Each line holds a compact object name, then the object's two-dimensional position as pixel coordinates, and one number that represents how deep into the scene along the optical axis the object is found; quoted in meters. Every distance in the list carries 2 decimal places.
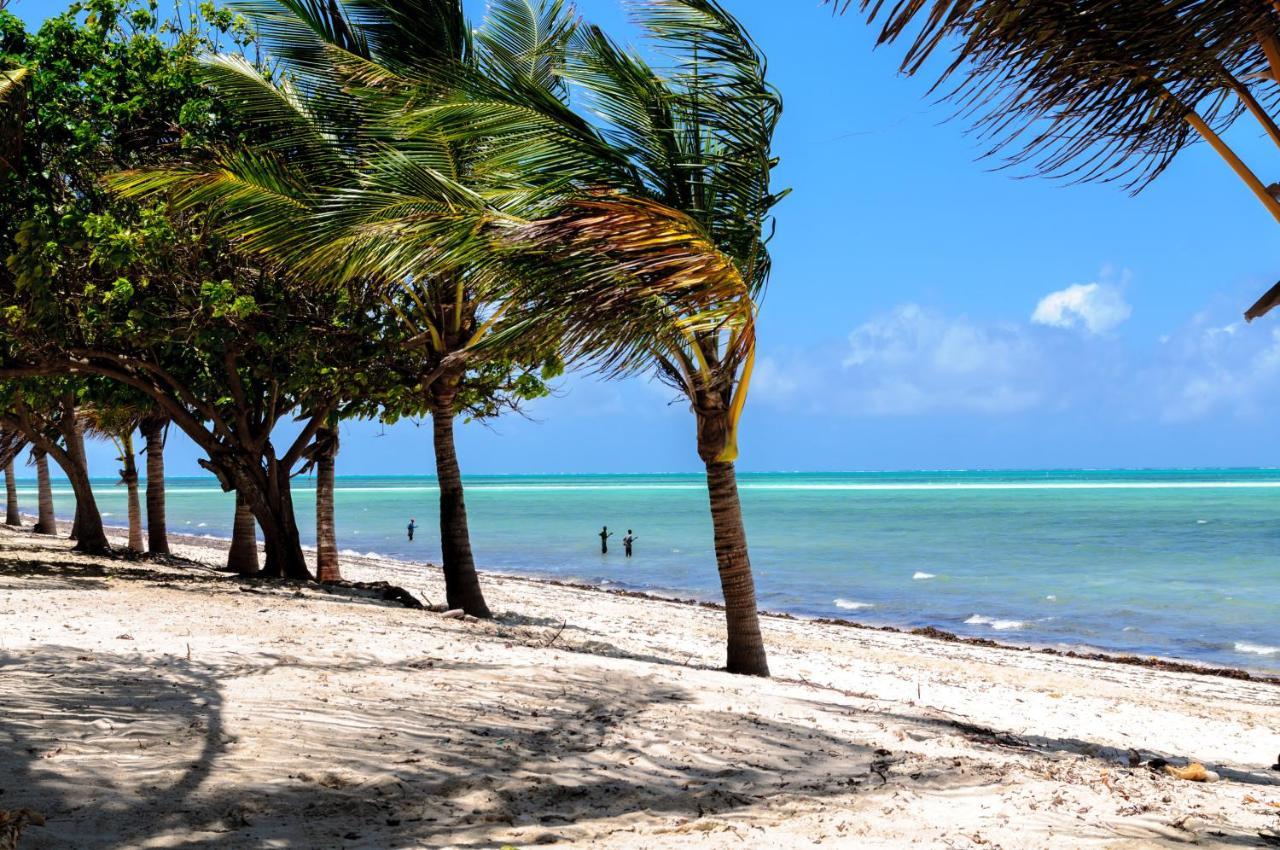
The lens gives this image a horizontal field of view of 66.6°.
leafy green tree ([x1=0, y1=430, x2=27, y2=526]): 25.05
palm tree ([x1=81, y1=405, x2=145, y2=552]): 20.30
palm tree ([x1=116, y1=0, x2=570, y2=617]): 7.87
